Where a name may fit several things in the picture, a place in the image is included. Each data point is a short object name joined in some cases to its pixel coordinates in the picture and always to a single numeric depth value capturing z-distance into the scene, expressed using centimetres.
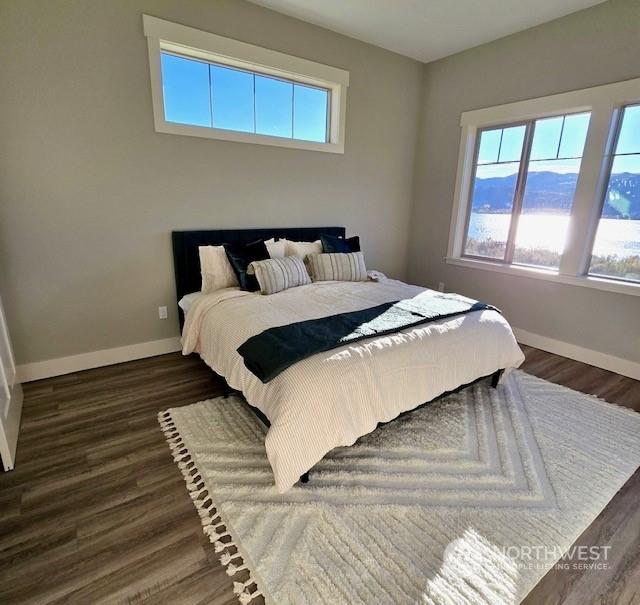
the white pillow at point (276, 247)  326
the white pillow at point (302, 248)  341
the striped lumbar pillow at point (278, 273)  284
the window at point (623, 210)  298
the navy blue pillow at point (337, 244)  351
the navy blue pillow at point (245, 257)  291
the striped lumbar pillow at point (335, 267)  331
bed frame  312
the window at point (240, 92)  288
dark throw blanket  179
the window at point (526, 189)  340
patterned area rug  138
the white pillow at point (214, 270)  299
